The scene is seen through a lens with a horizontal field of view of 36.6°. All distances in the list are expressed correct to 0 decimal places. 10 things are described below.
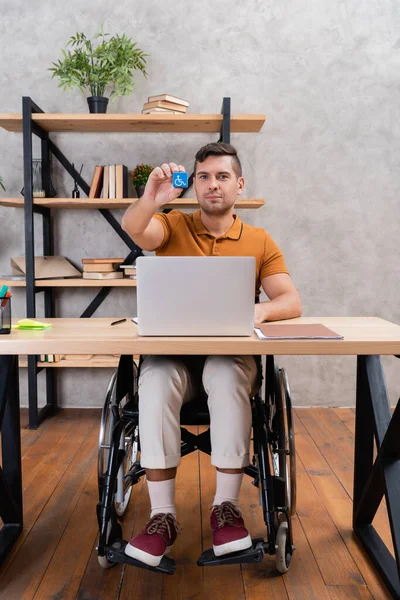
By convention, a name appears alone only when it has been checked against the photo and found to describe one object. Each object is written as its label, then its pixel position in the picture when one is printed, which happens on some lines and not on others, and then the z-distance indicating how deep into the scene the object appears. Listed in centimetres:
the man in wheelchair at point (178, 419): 157
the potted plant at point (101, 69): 308
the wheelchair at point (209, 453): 156
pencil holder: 151
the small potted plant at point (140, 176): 318
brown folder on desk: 139
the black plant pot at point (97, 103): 311
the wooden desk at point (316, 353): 136
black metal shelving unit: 301
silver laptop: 137
